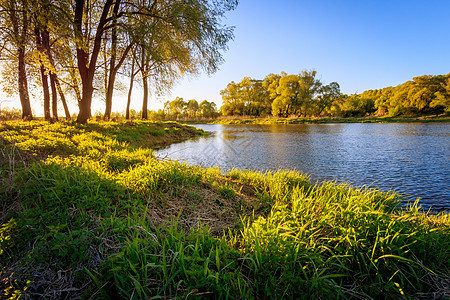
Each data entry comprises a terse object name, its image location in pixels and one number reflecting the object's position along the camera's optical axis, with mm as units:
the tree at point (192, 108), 80125
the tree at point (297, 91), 50625
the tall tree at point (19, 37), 9495
